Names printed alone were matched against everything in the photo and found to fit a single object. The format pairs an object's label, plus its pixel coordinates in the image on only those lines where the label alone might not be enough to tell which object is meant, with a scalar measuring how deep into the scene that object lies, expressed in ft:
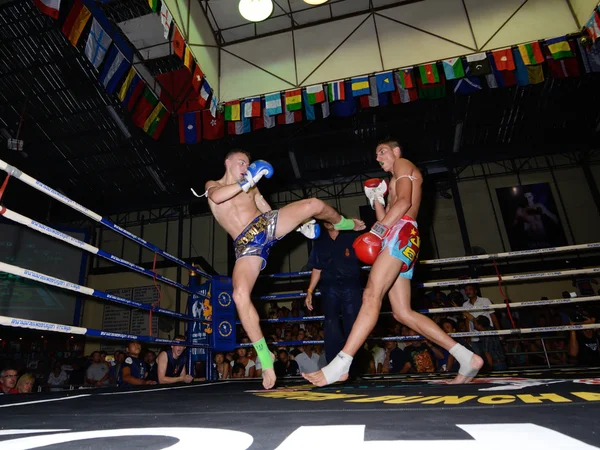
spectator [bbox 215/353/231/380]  15.21
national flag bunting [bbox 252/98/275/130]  19.85
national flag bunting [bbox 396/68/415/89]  17.97
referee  9.73
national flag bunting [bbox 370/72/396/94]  18.01
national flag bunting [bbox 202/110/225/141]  19.94
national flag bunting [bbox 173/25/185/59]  15.61
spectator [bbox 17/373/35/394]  13.06
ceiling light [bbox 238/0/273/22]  13.29
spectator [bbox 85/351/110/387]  20.36
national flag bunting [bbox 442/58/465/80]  17.43
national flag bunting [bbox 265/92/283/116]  18.94
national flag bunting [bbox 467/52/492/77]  17.39
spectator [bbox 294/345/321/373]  17.57
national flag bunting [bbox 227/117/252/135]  19.84
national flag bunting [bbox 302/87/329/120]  18.88
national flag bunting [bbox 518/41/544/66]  16.74
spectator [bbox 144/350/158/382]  15.35
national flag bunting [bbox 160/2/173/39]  14.24
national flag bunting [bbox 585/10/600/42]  15.40
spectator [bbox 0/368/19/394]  13.46
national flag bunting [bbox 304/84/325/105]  18.62
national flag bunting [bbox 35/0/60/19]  11.89
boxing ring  2.19
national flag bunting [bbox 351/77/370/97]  18.15
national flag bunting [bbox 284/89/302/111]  18.83
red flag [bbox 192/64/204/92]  17.52
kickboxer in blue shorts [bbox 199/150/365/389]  6.62
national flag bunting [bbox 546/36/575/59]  16.60
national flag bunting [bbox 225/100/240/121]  19.45
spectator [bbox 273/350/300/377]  17.06
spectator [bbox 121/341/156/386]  13.76
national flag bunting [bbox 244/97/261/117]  19.13
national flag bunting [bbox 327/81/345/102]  18.44
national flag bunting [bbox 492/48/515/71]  17.10
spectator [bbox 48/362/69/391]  23.24
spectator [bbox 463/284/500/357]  14.26
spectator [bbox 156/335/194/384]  12.51
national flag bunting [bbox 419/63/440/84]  17.65
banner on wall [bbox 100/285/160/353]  35.22
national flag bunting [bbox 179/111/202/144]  20.04
